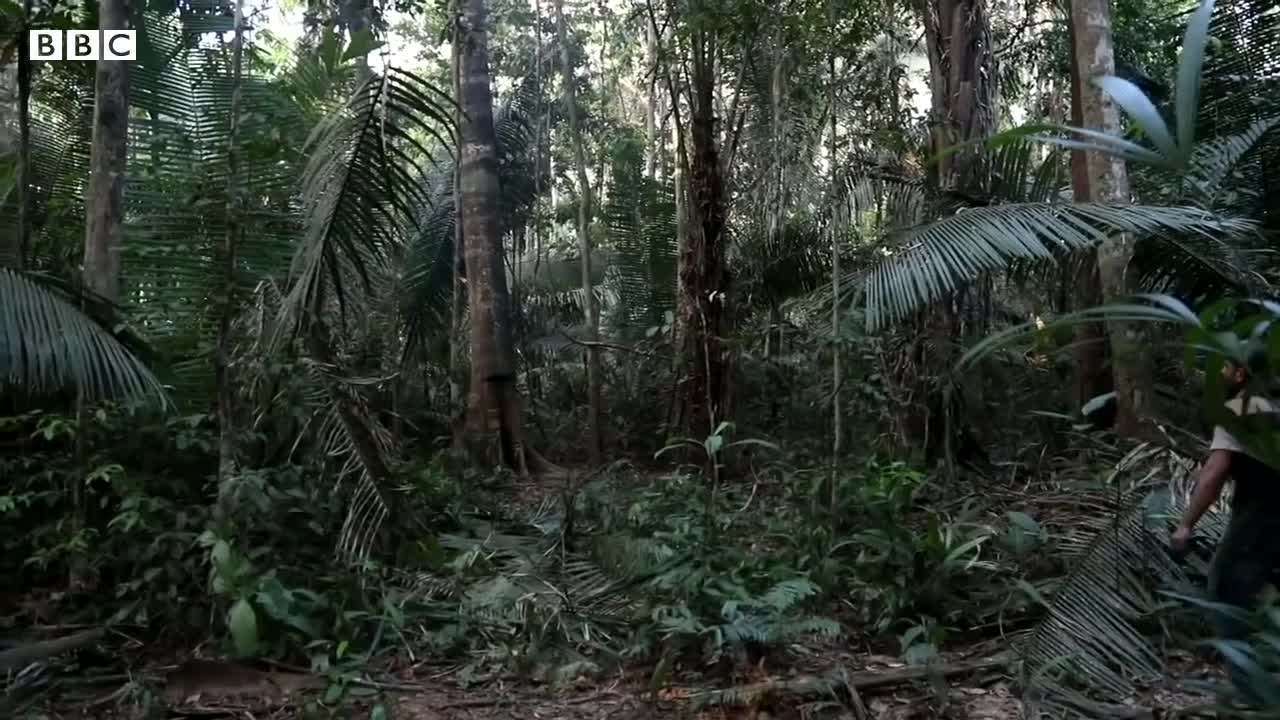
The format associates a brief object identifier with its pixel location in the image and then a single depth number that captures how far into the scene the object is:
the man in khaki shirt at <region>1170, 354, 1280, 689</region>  2.87
